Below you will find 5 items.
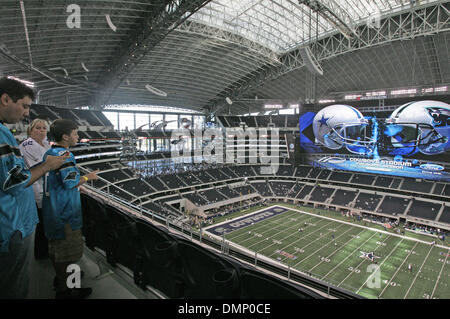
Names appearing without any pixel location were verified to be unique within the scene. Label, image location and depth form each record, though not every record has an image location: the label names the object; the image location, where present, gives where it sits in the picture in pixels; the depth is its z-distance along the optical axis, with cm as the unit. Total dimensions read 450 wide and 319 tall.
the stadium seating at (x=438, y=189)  3600
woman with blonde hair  441
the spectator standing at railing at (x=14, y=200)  220
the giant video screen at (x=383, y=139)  3284
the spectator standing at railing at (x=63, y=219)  340
